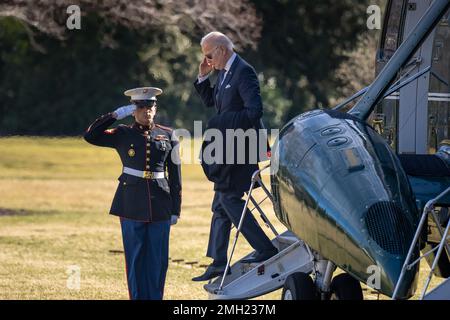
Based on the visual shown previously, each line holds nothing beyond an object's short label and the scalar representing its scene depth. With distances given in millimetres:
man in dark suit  19328
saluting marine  19703
